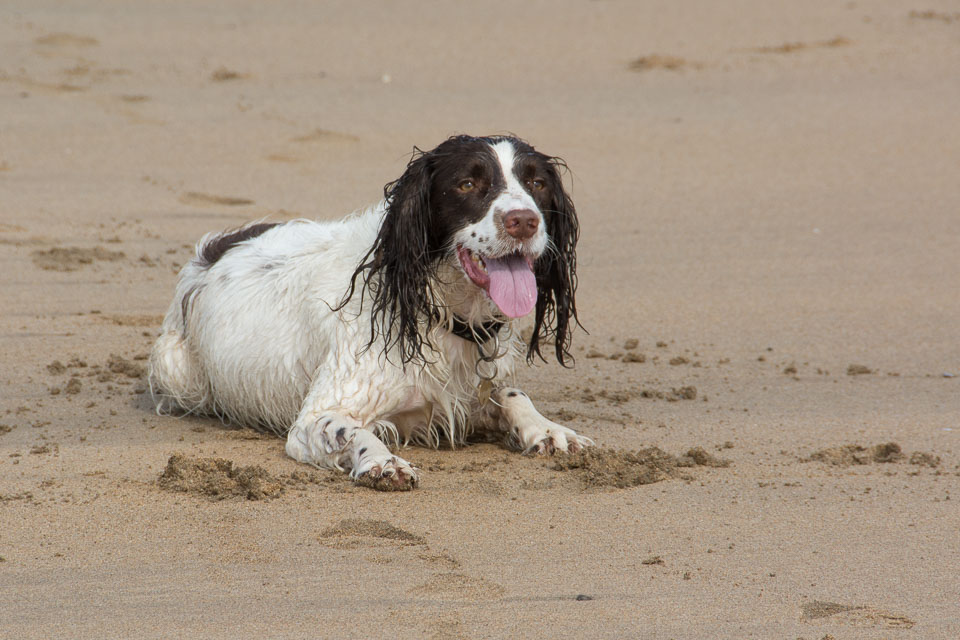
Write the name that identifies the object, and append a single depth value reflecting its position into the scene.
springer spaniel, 9.71
